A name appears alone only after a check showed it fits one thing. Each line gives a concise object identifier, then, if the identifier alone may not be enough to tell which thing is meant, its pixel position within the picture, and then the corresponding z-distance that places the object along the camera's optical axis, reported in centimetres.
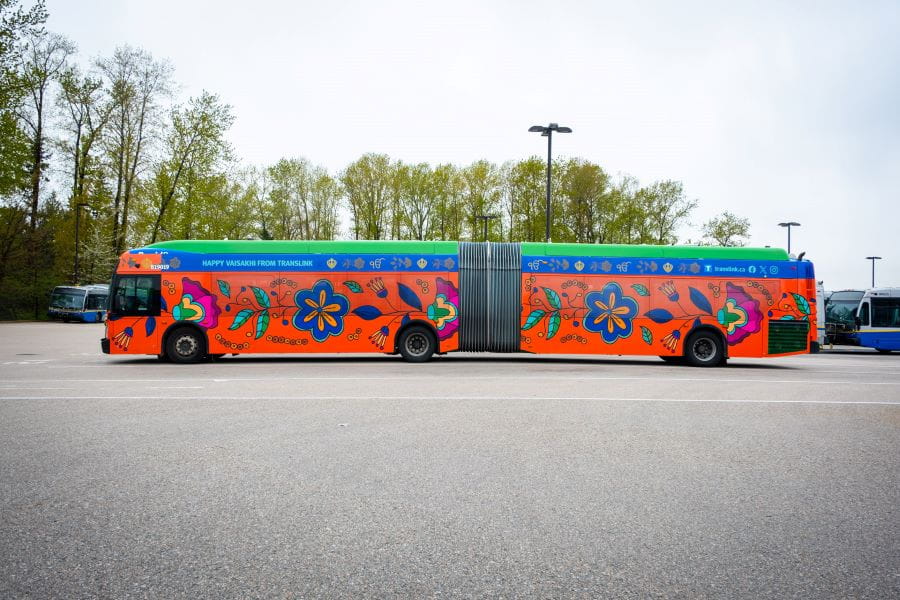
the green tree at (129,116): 4303
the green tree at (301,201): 5191
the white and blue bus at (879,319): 2886
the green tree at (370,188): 5047
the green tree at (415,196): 5031
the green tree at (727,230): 5175
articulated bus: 1720
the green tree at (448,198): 5031
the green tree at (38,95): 4371
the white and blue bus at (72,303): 4788
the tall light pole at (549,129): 2470
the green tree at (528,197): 4681
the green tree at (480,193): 4966
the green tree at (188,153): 4450
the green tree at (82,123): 4431
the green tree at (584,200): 4594
